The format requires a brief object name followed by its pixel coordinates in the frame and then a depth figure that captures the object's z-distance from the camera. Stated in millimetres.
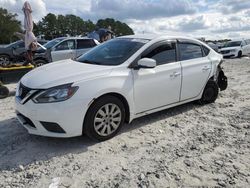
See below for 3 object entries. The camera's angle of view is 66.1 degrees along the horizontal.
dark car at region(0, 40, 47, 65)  9452
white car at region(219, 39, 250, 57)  14644
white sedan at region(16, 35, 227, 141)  2684
